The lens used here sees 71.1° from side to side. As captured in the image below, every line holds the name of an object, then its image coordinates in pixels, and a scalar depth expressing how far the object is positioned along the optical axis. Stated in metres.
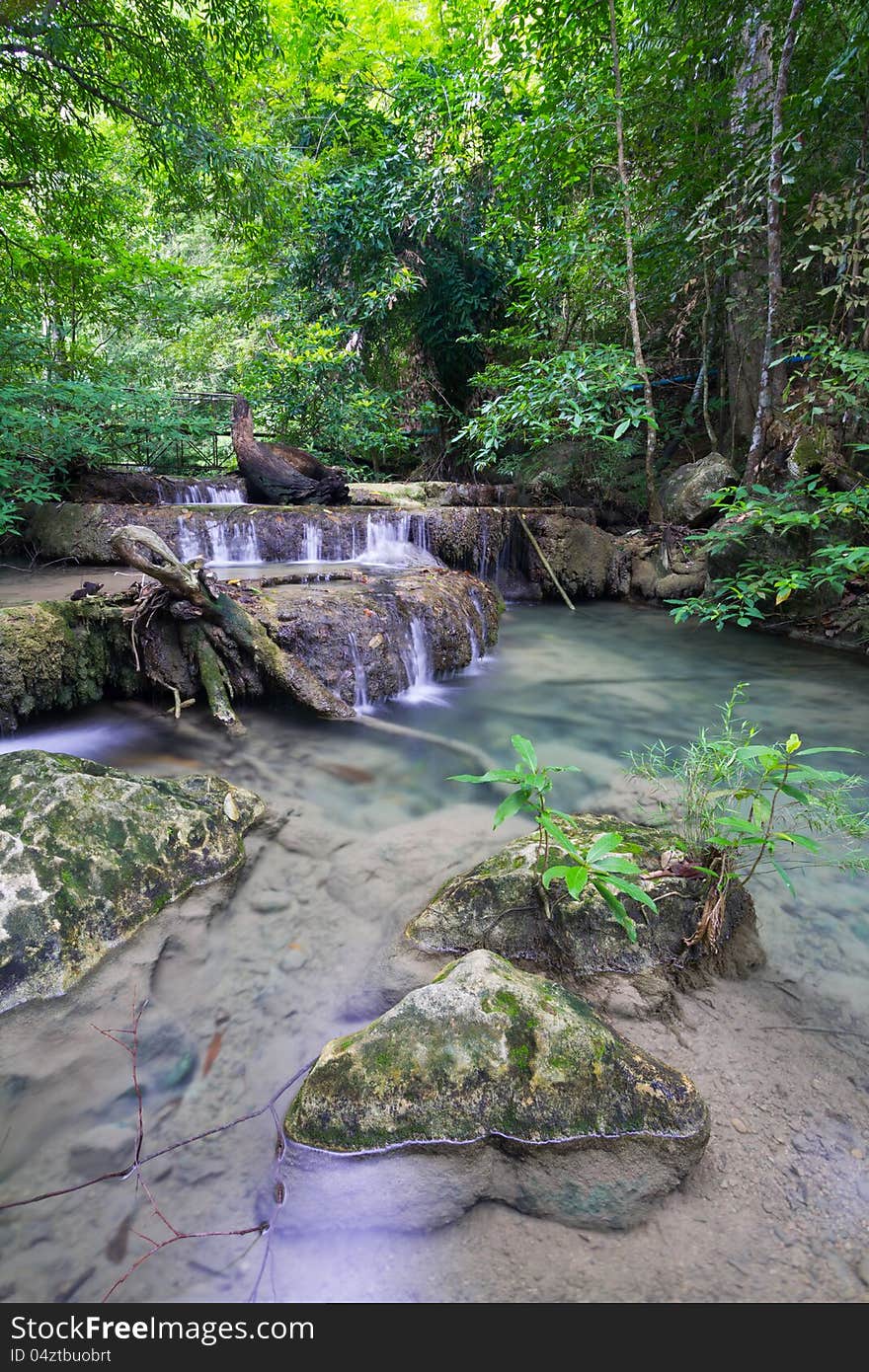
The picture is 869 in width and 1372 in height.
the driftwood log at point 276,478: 8.82
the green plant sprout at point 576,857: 1.64
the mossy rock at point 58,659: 3.69
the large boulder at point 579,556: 8.95
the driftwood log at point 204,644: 3.94
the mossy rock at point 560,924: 2.02
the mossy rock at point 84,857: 1.95
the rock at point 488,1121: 1.34
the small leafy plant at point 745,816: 1.85
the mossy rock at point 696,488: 8.01
